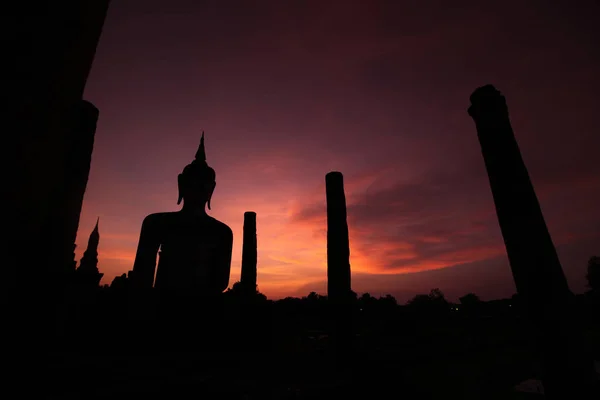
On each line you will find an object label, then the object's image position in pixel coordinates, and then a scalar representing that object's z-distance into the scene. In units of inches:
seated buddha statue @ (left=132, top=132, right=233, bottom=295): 297.6
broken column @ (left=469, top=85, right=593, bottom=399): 142.3
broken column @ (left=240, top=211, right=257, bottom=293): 486.0
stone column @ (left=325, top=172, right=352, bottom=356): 276.7
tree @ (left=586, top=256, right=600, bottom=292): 1525.0
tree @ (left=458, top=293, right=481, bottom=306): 2611.7
